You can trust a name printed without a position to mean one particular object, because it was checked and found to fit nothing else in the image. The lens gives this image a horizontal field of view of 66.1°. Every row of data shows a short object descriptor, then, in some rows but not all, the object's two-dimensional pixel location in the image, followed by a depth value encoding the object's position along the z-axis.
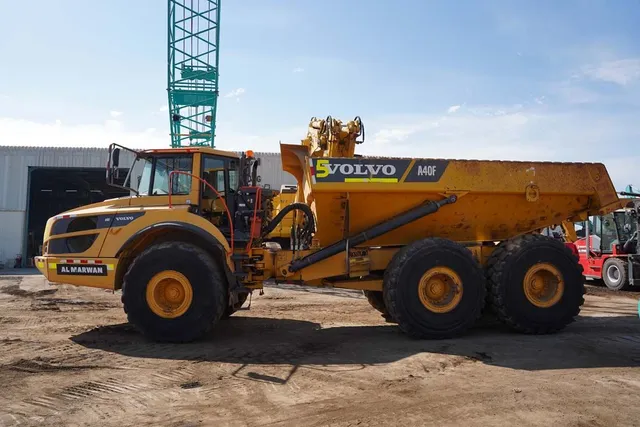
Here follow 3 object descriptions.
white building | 25.47
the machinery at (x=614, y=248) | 14.52
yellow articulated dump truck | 6.82
